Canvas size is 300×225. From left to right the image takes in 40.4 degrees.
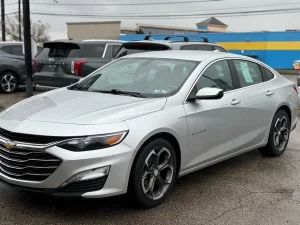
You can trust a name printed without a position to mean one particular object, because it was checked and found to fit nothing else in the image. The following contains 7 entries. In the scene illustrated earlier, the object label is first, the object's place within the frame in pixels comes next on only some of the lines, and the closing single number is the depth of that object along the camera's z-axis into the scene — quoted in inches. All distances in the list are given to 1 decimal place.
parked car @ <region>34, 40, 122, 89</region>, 360.8
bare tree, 2142.0
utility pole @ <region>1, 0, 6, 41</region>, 1115.9
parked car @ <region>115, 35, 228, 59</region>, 292.6
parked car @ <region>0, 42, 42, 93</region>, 482.6
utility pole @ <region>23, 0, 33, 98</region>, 358.3
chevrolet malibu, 133.6
